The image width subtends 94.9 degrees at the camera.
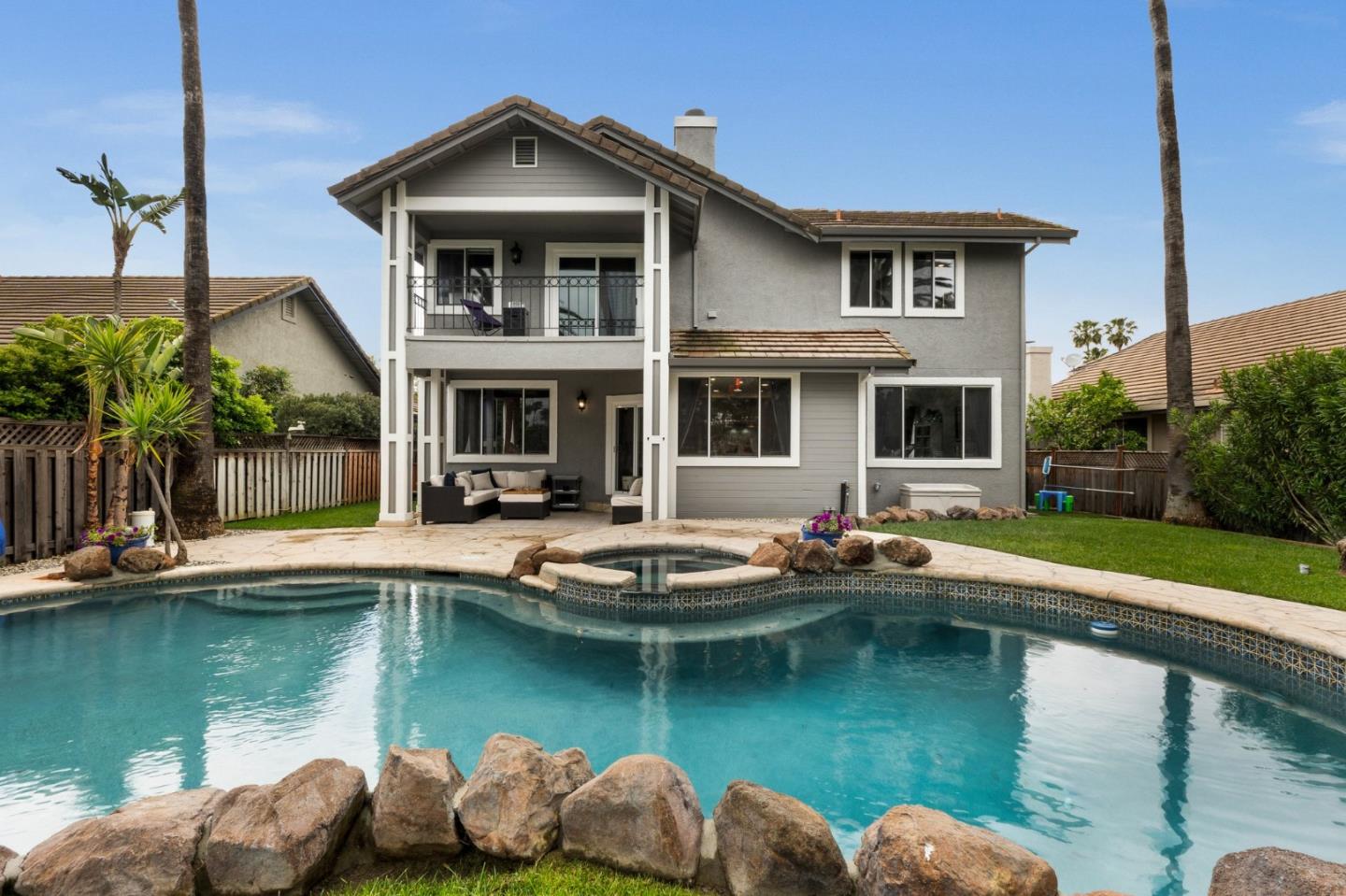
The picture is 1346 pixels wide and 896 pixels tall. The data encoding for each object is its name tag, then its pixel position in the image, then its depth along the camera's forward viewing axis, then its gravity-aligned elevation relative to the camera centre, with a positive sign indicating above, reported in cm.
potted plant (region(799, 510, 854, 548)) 776 -92
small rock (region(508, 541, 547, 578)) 715 -128
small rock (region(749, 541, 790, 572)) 707 -119
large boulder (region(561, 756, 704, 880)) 229 -140
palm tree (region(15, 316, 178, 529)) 759 +111
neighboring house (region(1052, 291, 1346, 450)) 1520 +291
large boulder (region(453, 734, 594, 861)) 235 -137
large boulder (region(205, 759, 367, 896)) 215 -136
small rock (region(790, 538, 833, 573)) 717 -120
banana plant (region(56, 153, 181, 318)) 891 +370
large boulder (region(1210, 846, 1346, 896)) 174 -122
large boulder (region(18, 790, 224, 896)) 205 -138
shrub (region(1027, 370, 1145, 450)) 1570 +93
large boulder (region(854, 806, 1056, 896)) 194 -132
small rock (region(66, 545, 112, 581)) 662 -119
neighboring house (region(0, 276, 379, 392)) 1638 +410
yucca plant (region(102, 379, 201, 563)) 742 +42
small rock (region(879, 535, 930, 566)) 726 -115
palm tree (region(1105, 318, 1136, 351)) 3244 +646
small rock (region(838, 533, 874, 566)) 730 -116
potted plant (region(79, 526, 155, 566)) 708 -98
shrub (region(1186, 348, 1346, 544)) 867 +9
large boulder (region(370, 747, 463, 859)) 235 -138
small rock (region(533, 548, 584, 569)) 720 -120
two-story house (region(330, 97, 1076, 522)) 1189 +223
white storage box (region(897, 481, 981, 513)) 1209 -81
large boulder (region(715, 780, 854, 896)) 214 -140
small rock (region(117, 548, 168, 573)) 695 -121
